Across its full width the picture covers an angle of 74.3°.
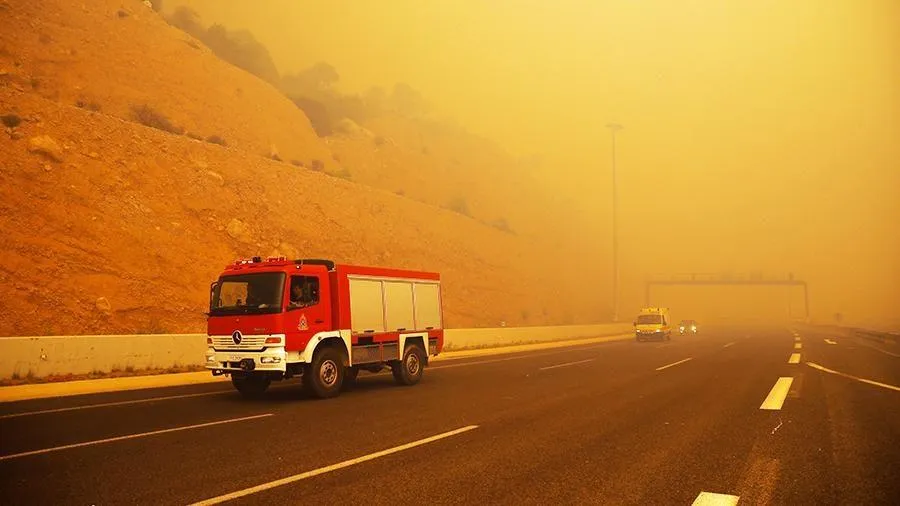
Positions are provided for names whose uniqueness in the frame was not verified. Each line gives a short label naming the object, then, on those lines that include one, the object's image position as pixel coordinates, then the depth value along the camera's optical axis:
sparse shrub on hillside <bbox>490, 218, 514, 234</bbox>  73.24
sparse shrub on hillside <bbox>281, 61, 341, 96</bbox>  88.38
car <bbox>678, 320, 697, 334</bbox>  54.43
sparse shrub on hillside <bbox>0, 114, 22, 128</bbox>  27.35
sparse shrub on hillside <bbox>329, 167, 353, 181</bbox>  51.99
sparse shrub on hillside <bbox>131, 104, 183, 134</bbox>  38.25
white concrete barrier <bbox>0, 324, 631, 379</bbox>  13.56
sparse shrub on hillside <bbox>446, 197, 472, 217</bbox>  68.66
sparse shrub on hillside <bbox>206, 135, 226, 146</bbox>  41.81
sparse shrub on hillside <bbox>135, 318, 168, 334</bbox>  24.46
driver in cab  12.19
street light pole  51.28
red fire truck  11.86
